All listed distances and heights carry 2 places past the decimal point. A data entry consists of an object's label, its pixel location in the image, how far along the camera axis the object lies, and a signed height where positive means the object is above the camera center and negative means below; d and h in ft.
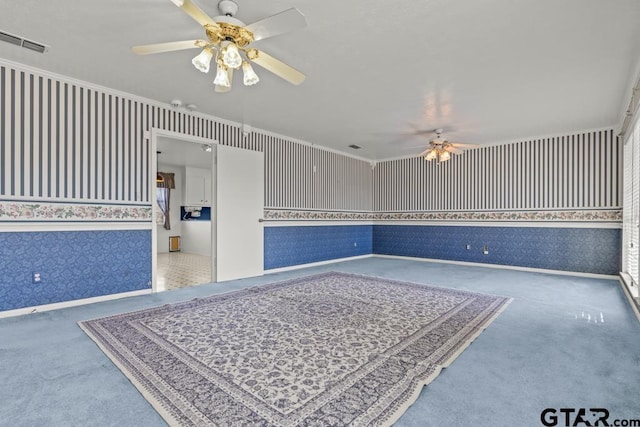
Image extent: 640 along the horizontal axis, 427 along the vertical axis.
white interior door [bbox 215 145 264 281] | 16.80 +0.21
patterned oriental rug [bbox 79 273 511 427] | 5.69 -3.50
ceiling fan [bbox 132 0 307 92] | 6.93 +4.36
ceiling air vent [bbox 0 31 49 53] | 9.42 +5.54
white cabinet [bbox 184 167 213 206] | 32.04 +3.18
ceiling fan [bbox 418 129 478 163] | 18.97 +4.23
